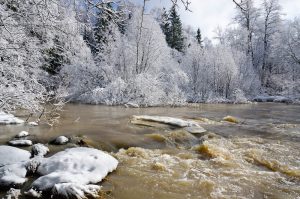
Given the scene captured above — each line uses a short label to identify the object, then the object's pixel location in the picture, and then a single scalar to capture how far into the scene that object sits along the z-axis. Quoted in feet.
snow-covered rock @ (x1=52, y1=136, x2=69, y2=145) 18.98
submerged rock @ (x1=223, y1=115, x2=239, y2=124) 30.39
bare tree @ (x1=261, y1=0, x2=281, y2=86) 77.70
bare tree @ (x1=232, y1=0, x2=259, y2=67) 79.40
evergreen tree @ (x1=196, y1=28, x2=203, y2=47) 107.07
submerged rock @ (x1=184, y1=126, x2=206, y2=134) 23.50
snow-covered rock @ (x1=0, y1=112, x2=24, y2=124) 25.81
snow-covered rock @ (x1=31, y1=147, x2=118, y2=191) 12.09
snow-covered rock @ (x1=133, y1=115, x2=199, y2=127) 25.72
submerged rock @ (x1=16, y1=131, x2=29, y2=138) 20.76
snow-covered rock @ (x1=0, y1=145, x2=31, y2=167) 14.64
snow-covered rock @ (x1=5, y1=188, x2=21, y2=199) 11.17
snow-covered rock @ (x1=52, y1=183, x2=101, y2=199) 11.06
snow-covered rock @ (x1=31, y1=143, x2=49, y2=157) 16.30
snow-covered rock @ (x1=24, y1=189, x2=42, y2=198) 11.23
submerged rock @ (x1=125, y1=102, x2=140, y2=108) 44.44
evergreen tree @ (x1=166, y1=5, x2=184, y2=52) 91.93
